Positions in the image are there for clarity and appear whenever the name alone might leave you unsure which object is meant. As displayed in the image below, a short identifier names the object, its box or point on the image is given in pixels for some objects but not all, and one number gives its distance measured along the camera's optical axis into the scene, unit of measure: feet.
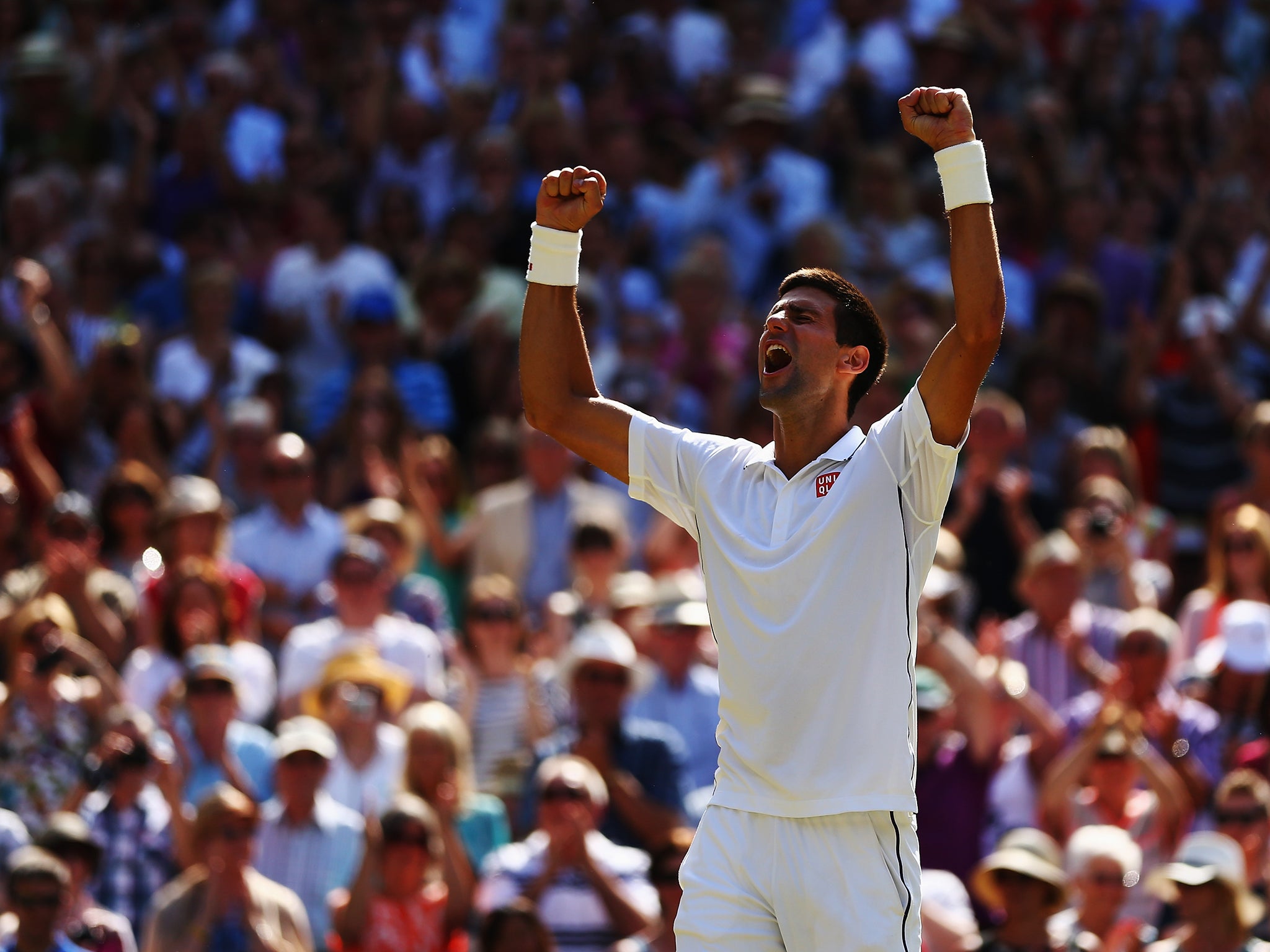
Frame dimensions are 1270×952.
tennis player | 27.96
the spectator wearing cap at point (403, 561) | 65.57
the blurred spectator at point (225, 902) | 50.49
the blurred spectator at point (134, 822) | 53.47
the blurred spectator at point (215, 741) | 56.29
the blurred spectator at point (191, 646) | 59.93
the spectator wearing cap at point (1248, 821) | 52.19
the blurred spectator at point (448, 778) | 54.19
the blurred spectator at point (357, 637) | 61.31
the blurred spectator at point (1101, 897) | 49.80
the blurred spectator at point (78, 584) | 61.62
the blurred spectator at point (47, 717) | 55.93
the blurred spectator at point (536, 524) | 69.26
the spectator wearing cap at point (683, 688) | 58.90
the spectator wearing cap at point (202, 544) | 63.67
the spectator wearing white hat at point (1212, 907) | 48.70
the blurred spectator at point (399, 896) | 51.85
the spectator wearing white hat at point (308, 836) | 54.34
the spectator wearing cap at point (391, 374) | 76.18
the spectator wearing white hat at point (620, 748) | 54.39
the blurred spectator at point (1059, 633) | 61.05
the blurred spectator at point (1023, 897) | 48.01
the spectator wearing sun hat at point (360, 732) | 57.52
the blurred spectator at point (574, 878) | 51.39
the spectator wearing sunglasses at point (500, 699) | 59.67
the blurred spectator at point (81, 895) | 50.24
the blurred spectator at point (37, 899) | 48.73
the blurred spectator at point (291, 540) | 67.51
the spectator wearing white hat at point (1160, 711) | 57.00
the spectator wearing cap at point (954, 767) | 55.72
